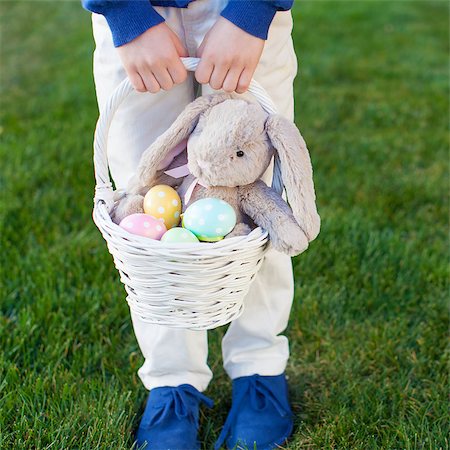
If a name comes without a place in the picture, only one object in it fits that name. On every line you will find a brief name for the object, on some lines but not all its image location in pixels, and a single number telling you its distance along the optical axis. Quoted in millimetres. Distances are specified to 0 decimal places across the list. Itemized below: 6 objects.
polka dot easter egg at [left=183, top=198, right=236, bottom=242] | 1316
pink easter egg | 1314
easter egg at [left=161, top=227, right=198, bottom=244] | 1293
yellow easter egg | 1387
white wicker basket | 1230
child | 1336
